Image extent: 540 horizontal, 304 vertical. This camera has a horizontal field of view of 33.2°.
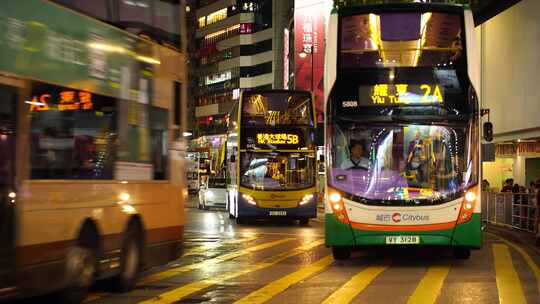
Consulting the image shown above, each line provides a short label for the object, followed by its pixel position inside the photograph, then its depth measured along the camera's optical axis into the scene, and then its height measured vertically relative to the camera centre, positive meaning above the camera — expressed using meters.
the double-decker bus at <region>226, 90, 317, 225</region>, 28.66 +0.60
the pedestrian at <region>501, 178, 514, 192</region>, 31.18 -0.40
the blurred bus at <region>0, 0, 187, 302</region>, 8.77 +0.20
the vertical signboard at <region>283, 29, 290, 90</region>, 79.81 +10.65
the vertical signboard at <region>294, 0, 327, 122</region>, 61.41 +8.96
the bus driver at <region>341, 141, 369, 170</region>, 15.97 +0.27
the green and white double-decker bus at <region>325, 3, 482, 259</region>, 15.75 +0.75
